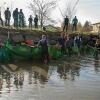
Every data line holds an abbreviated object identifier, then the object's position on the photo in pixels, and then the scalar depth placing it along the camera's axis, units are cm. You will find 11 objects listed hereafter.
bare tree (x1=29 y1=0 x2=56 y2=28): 2164
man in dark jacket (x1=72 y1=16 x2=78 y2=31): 1549
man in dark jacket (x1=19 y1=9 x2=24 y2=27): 1336
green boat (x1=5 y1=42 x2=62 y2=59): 950
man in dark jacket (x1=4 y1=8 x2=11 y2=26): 1305
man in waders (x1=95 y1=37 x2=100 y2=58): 1320
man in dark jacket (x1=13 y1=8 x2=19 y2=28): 1313
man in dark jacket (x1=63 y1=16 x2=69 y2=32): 1408
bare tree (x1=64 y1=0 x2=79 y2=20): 2354
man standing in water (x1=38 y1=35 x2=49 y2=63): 943
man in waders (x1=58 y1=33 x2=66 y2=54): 1190
